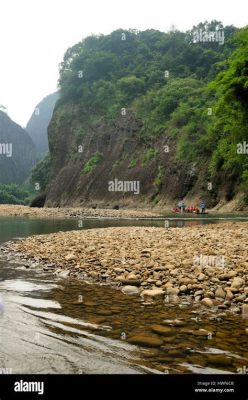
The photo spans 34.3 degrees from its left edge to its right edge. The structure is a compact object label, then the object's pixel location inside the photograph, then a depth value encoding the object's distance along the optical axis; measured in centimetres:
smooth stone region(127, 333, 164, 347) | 538
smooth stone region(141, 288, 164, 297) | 799
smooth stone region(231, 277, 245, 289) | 777
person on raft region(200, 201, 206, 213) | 3606
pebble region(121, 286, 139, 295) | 841
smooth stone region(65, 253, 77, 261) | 1226
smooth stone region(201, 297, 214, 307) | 726
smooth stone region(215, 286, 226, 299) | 758
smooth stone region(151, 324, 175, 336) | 582
